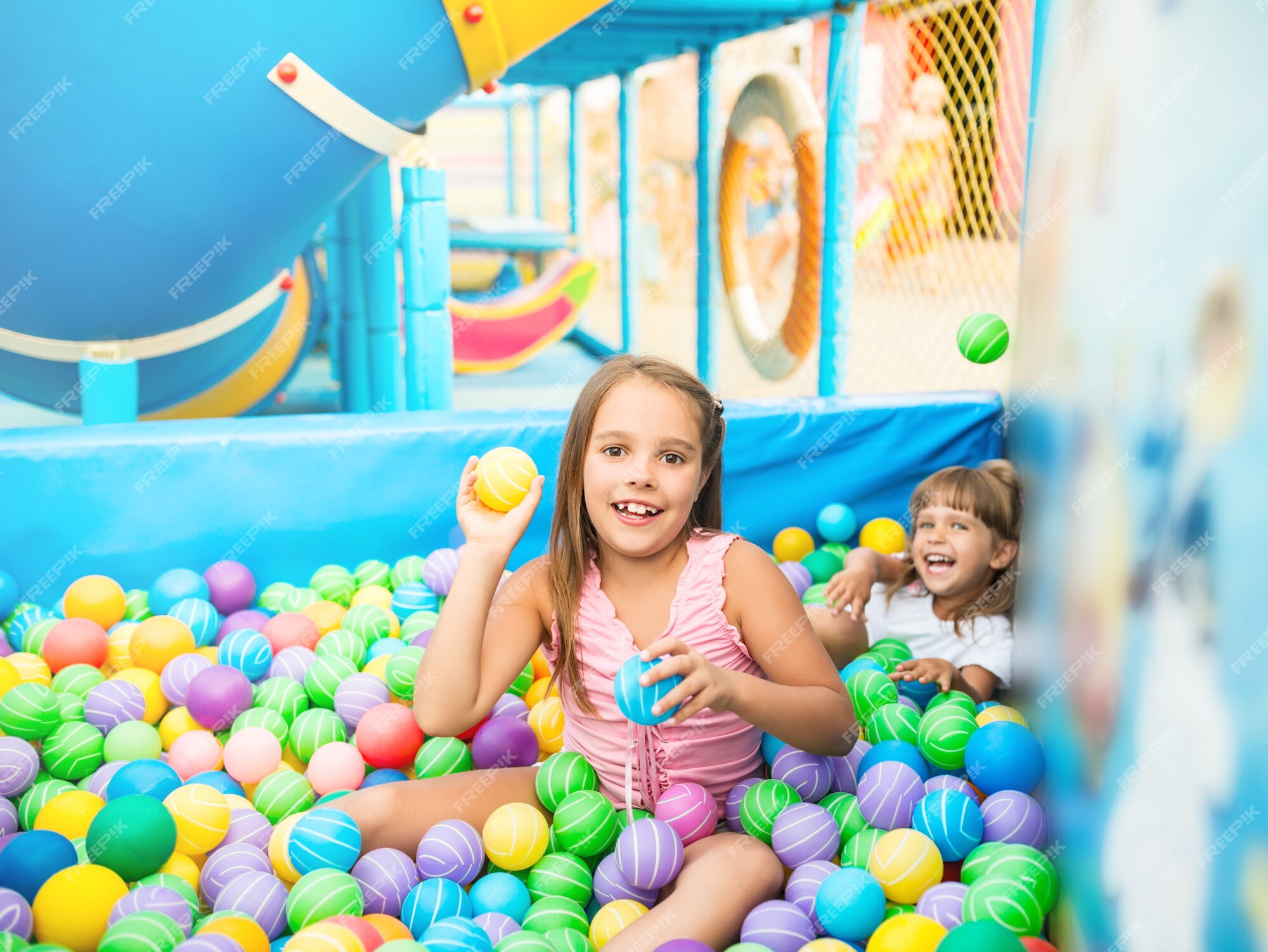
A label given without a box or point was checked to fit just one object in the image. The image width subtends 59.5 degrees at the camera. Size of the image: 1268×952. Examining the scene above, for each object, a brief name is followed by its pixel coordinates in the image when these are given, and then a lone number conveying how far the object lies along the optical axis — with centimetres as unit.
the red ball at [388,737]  164
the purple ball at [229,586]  215
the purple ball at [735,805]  146
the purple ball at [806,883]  132
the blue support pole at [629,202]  499
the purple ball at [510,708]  177
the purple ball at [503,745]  163
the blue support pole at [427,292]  267
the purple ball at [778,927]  121
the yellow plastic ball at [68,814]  141
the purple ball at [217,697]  174
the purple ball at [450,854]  137
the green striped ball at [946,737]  161
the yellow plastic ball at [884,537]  239
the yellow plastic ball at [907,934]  114
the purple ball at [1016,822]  141
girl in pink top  137
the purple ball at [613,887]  133
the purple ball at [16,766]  155
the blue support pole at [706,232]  446
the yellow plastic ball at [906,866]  131
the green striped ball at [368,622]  204
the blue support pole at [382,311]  359
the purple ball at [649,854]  127
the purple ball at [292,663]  191
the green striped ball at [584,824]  138
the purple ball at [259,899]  126
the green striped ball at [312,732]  171
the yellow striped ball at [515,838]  138
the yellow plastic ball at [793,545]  244
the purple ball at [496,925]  125
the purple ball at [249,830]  145
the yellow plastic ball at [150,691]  184
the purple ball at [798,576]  226
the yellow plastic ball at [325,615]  211
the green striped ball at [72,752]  165
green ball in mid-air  196
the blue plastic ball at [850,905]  123
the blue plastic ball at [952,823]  139
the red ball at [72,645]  190
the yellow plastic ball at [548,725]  169
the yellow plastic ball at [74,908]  118
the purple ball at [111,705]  174
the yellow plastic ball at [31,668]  185
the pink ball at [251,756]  164
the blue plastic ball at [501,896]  132
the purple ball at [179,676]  183
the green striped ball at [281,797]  157
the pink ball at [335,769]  162
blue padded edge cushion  212
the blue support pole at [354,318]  378
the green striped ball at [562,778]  145
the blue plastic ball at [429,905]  128
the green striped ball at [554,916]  129
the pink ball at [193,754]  166
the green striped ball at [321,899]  123
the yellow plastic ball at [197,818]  142
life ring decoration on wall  398
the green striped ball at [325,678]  184
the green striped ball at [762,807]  141
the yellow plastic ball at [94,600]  204
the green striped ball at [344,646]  195
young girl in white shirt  198
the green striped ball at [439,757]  163
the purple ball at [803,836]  137
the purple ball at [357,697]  177
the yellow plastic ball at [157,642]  191
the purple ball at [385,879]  132
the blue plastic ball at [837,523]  249
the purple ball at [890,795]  145
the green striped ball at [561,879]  136
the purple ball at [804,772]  151
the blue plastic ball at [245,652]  190
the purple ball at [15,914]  113
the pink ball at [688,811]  137
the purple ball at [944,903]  124
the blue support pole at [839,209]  351
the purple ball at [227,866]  133
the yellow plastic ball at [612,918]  125
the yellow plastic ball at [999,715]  168
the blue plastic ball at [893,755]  160
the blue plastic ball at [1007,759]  150
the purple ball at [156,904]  120
